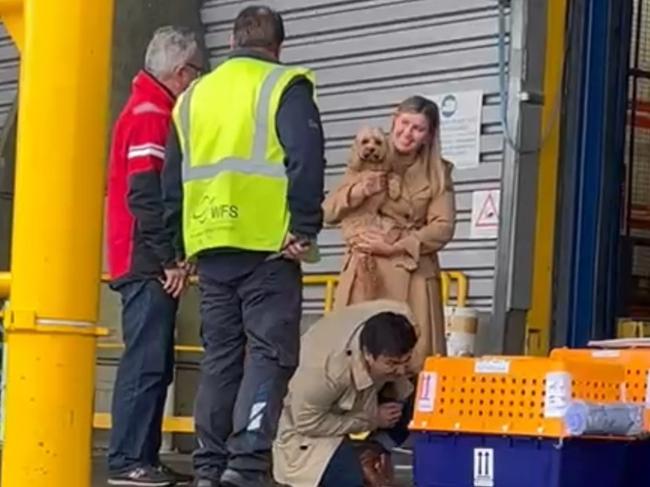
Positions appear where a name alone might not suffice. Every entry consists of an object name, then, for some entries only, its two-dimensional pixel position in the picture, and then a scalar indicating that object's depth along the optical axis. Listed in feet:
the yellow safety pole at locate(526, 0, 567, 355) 31.68
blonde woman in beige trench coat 24.53
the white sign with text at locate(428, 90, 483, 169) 32.35
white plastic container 29.73
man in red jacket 22.62
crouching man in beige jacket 21.26
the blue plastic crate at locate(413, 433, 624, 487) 18.39
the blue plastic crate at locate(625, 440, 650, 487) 19.22
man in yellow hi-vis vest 19.19
